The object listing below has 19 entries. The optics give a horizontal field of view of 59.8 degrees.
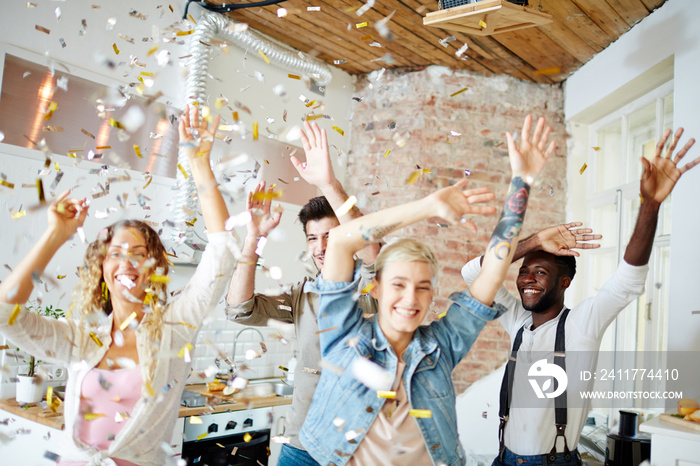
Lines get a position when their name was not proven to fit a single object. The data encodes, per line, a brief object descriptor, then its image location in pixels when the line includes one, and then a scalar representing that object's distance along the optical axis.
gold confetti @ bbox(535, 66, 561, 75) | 3.90
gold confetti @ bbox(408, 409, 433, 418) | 1.44
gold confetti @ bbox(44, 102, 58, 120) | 2.94
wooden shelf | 2.52
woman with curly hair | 1.67
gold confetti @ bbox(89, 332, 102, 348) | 1.76
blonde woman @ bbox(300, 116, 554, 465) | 1.45
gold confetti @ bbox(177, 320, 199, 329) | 1.78
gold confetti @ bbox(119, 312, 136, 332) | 1.78
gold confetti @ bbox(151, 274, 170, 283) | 1.82
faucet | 3.76
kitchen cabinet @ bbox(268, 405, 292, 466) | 3.49
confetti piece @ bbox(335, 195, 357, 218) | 1.88
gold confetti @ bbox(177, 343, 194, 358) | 1.78
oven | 3.07
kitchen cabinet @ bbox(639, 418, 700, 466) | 2.01
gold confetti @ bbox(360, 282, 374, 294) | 1.61
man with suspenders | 1.95
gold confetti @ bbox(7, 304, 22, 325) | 1.61
